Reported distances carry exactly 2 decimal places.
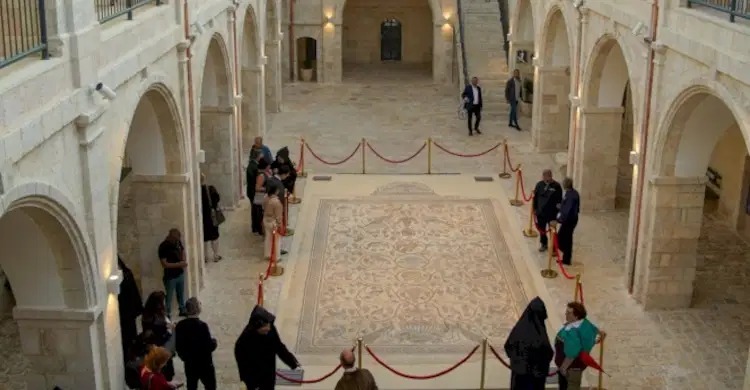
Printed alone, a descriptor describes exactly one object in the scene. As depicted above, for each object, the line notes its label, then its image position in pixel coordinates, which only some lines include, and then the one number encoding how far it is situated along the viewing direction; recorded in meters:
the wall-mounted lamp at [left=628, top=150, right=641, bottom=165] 13.92
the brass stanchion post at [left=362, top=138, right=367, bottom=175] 19.94
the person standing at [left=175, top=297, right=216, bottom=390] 9.89
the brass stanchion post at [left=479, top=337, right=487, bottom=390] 10.78
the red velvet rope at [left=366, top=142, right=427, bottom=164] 20.05
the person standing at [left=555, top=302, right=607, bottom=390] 10.04
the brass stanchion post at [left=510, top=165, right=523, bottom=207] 18.02
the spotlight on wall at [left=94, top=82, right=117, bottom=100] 9.16
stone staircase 25.67
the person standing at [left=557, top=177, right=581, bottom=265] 14.61
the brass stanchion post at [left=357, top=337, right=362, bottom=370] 10.80
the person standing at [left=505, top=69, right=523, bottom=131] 23.41
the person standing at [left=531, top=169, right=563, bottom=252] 15.02
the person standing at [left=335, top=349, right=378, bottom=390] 8.28
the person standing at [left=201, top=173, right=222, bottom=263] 14.52
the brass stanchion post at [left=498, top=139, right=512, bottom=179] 19.78
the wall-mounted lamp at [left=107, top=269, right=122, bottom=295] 9.71
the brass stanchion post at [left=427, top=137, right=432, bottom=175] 19.88
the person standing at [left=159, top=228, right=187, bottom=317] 12.46
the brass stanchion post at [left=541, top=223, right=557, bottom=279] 14.44
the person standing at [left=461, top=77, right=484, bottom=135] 22.78
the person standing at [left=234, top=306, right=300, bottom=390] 9.59
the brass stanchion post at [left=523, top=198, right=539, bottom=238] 16.36
